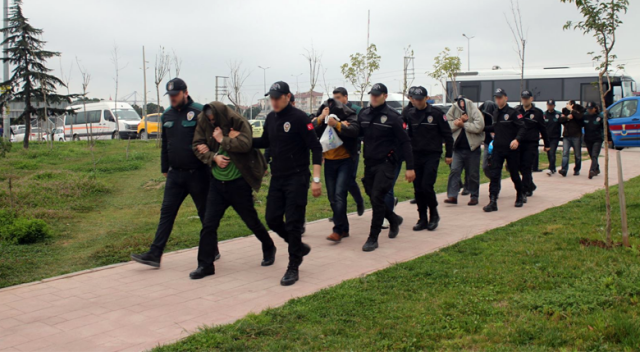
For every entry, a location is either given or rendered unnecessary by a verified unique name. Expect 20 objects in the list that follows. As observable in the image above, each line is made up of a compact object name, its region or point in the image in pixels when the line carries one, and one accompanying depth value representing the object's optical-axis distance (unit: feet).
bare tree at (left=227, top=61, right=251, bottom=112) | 88.41
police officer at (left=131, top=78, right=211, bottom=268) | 20.74
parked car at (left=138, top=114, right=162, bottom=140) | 110.63
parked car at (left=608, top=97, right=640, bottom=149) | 55.96
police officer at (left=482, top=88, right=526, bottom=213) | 31.73
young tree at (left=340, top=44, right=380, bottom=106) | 87.09
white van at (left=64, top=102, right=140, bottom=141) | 114.83
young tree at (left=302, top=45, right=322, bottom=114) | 90.56
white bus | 99.25
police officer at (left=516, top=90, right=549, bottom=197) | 33.24
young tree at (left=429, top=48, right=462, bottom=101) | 92.38
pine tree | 77.30
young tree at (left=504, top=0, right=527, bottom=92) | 69.82
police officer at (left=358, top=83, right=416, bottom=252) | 23.00
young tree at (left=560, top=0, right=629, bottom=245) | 20.33
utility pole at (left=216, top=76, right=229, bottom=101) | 90.56
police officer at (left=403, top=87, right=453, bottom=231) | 26.40
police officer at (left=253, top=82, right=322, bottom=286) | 19.29
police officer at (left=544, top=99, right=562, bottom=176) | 49.80
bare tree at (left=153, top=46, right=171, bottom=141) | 86.22
